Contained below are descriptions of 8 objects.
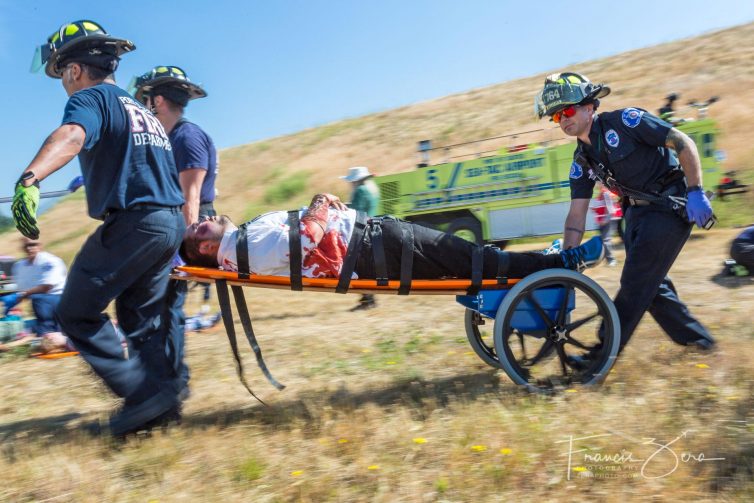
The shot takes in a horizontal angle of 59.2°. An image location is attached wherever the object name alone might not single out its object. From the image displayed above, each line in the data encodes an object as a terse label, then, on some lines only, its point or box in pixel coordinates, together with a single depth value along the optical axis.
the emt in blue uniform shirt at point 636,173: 3.74
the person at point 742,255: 7.18
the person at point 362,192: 8.34
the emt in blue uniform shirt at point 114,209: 3.16
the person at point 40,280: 6.84
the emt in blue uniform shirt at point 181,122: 4.41
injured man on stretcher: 3.54
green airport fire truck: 11.45
